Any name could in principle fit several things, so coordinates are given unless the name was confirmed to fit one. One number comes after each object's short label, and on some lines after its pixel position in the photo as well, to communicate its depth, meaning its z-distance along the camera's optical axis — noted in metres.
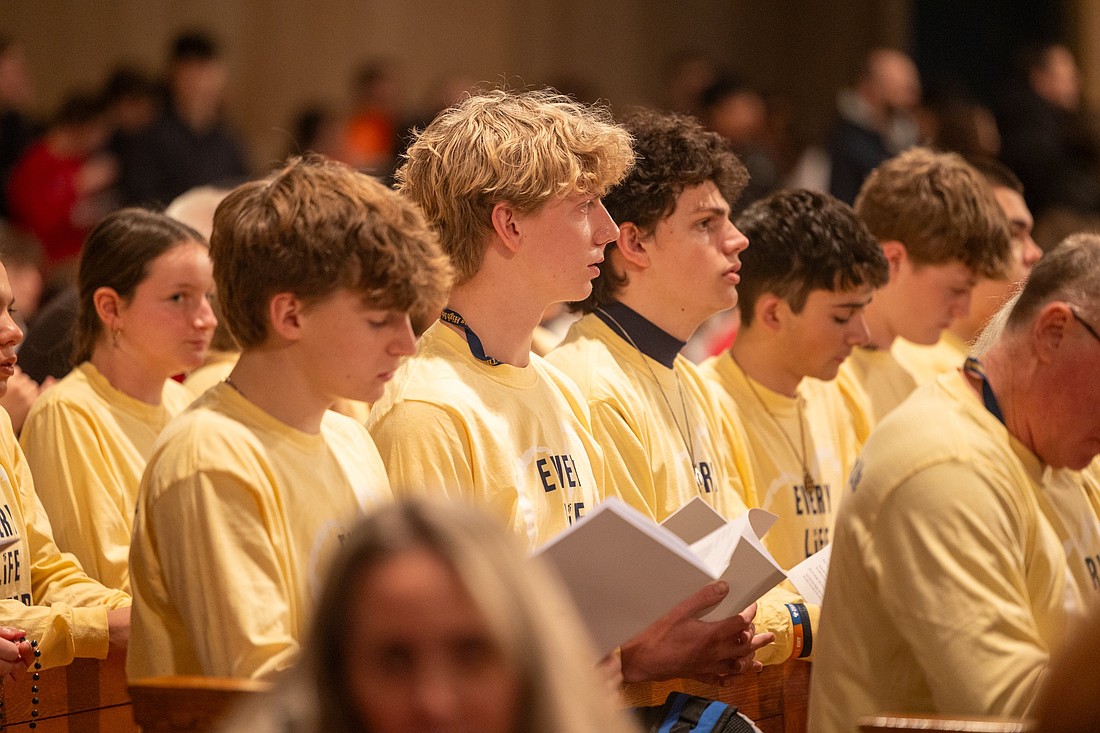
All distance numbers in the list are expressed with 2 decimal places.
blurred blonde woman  3.38
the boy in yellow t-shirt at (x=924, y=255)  9.91
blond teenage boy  6.15
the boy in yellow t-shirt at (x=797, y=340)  8.59
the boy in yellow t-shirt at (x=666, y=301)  7.60
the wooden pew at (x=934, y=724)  4.37
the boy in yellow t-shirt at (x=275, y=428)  5.01
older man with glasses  5.04
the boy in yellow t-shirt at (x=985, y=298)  10.37
